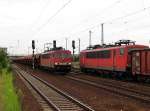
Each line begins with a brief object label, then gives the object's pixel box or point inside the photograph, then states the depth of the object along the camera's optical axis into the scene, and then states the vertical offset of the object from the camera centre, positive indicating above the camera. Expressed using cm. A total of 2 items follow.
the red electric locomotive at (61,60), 4897 +48
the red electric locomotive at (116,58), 3372 +54
